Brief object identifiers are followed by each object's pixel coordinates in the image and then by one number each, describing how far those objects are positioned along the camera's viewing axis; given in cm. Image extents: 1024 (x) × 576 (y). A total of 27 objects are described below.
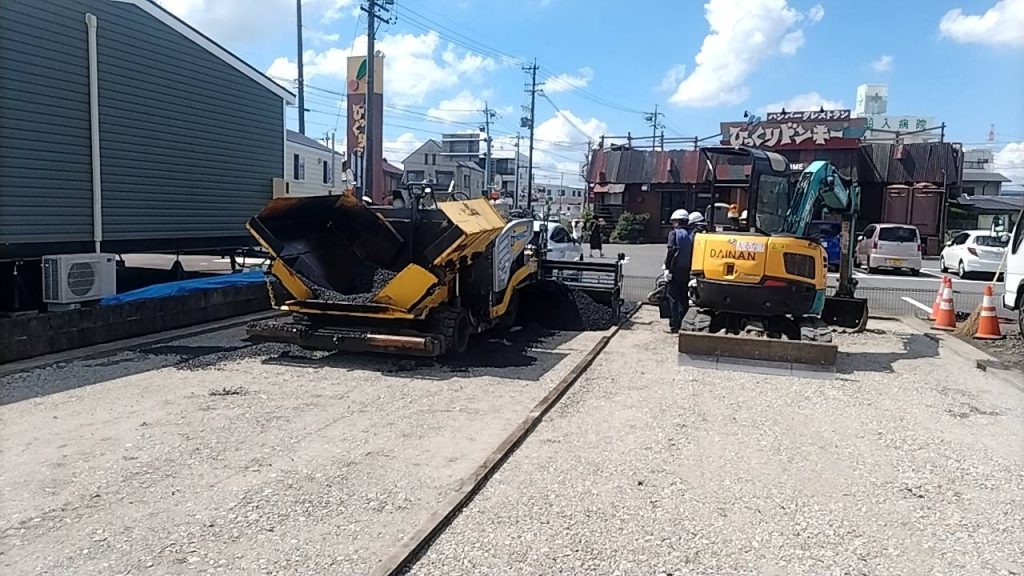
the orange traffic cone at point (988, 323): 1116
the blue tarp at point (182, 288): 972
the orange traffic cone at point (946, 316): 1206
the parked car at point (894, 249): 2297
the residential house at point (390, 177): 5250
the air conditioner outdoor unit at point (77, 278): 880
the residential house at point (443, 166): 7369
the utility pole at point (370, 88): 2470
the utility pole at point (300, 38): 3753
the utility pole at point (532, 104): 5716
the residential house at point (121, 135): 922
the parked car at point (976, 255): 2159
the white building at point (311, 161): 2811
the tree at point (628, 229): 3759
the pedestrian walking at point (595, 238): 2148
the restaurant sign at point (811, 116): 3572
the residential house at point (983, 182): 5741
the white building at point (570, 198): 7952
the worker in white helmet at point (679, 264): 1088
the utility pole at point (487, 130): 5894
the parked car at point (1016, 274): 1111
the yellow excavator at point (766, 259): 880
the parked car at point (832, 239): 1706
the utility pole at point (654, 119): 7431
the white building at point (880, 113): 7192
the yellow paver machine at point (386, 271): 805
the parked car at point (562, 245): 1655
